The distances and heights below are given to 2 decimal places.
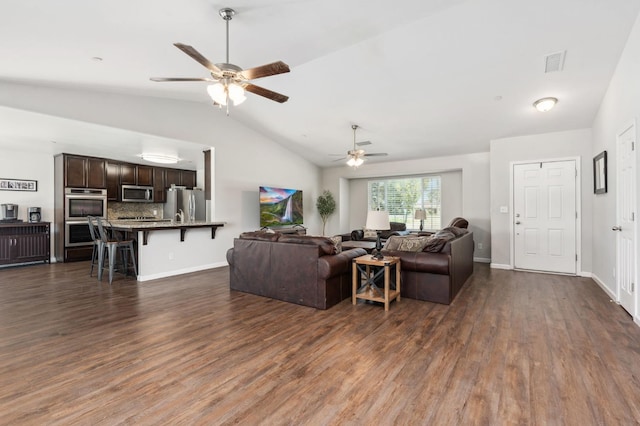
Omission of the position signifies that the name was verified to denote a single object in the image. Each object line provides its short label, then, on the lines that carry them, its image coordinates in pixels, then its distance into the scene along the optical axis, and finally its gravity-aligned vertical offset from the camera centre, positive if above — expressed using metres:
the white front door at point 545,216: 5.52 -0.10
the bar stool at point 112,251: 5.00 -0.63
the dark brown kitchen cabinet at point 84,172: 6.91 +0.97
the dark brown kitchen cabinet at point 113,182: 7.55 +0.79
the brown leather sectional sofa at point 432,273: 3.81 -0.78
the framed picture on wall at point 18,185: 6.59 +0.65
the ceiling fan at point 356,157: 5.92 +1.06
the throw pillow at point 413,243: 4.08 -0.42
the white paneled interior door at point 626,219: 3.30 -0.10
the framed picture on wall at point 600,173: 4.37 +0.55
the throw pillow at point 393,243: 4.26 -0.43
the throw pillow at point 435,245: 3.92 -0.42
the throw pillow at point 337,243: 3.93 -0.39
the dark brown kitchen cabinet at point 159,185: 8.39 +0.77
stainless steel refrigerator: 7.20 +0.25
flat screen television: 7.16 +0.15
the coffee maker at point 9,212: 6.51 +0.06
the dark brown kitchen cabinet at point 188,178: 9.04 +1.03
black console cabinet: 6.27 -0.58
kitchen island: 5.20 -0.60
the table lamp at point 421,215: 7.77 -0.08
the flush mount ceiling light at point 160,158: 6.78 +1.25
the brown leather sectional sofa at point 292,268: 3.69 -0.71
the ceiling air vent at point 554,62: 3.65 +1.81
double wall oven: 6.87 +0.07
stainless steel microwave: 7.78 +0.52
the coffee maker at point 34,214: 6.83 +0.01
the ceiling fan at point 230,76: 2.74 +1.27
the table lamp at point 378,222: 3.79 -0.12
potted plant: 9.20 +0.22
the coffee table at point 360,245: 5.21 -0.58
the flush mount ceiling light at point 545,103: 4.57 +1.59
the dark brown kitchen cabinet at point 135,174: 7.83 +1.02
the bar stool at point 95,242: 5.36 -0.49
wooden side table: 3.61 -0.86
